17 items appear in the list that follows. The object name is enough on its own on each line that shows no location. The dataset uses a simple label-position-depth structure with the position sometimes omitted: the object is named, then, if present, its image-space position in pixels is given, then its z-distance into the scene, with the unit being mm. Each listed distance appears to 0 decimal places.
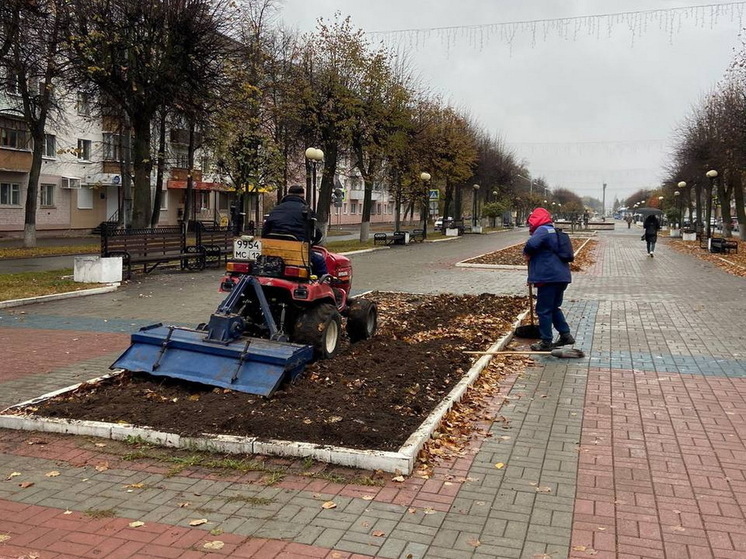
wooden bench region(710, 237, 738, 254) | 29556
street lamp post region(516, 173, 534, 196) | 98500
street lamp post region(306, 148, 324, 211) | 24391
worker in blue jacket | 8031
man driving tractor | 6957
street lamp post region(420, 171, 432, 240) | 38188
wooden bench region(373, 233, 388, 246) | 34900
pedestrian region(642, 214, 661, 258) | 27984
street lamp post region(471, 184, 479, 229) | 57659
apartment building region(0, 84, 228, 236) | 35281
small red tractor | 5680
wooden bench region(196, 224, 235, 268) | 19994
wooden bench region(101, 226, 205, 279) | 16375
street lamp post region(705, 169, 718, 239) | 40712
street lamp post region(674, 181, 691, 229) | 62444
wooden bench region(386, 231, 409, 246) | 35344
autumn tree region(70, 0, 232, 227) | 18734
